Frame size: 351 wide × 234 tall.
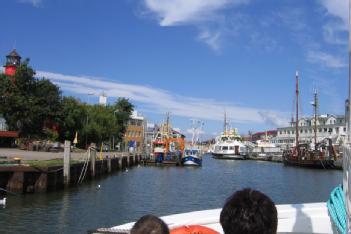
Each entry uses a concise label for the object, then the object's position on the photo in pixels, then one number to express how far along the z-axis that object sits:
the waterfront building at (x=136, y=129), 142.38
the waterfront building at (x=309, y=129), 126.25
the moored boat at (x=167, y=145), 75.31
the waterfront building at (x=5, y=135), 64.75
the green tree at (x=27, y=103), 65.12
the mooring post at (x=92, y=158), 42.14
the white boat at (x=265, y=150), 131.25
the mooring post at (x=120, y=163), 59.61
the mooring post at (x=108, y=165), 51.49
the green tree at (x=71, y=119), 73.75
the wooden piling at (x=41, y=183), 28.38
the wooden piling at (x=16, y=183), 27.20
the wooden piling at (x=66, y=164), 31.56
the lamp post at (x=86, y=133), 84.86
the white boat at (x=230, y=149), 124.34
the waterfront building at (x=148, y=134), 87.78
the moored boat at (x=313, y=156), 76.94
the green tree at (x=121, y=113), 106.38
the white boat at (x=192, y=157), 74.19
